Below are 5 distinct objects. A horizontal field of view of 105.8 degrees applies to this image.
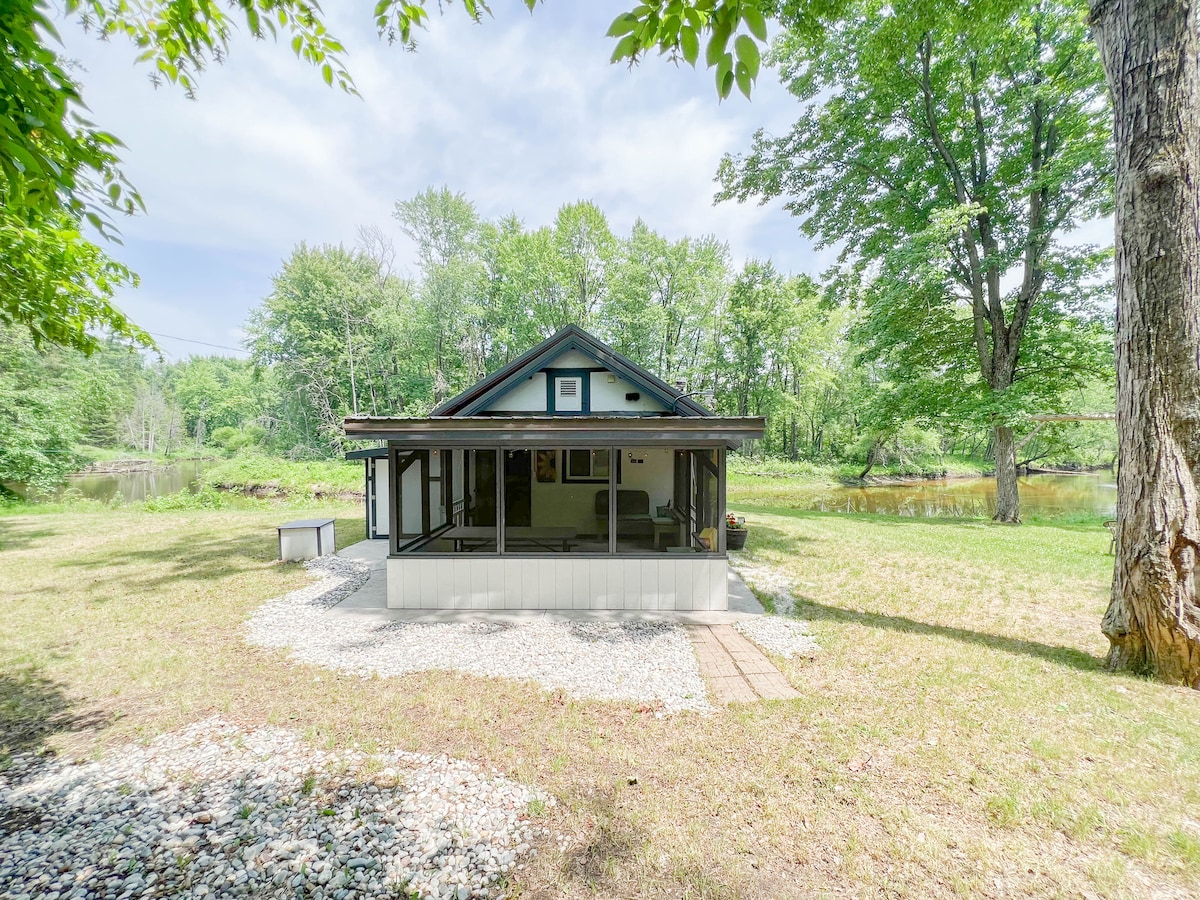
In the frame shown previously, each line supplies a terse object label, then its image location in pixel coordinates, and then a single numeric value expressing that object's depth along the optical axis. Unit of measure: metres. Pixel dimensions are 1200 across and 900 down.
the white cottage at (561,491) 5.54
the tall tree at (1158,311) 3.65
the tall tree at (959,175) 11.00
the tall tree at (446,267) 22.45
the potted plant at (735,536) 9.06
